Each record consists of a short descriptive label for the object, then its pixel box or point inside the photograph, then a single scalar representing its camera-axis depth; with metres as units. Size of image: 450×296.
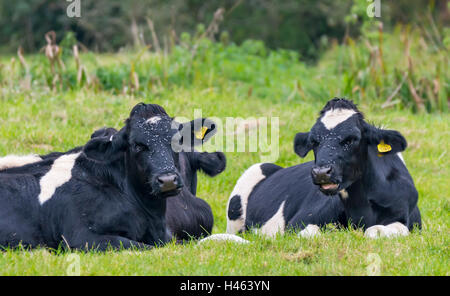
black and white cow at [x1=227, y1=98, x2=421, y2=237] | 14.99
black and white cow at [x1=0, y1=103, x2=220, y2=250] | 14.49
